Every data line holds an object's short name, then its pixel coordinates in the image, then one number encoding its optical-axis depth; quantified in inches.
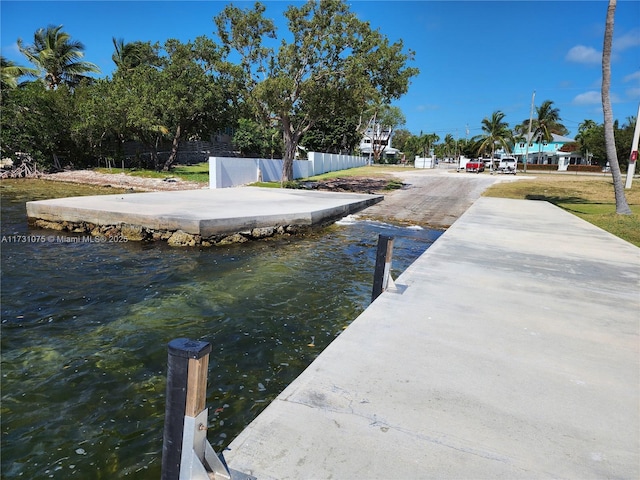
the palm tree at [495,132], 2387.8
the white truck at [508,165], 1614.2
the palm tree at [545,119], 2260.1
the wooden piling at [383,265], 197.9
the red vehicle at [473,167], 1748.3
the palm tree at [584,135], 2529.5
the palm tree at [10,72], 1203.9
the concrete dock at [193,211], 392.2
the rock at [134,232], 387.8
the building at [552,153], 2727.6
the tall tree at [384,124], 3002.0
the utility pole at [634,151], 847.1
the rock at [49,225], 421.3
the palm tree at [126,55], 1533.0
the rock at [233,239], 394.0
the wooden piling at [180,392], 74.9
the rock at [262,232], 422.0
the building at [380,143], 3233.3
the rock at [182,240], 376.5
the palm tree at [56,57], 1384.1
